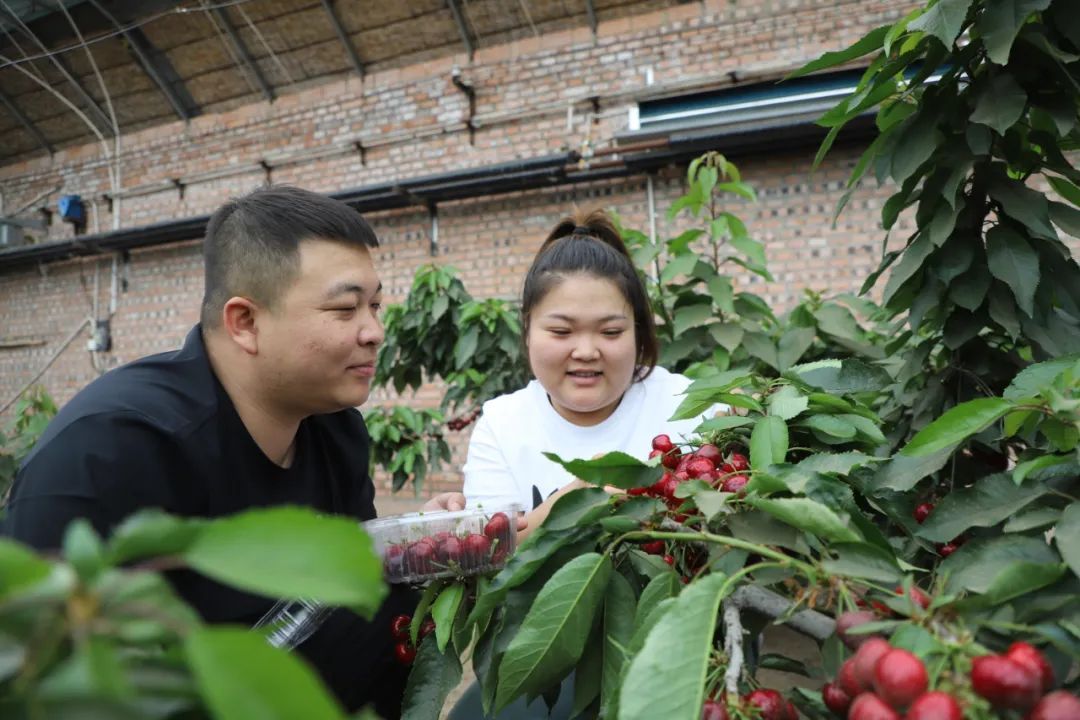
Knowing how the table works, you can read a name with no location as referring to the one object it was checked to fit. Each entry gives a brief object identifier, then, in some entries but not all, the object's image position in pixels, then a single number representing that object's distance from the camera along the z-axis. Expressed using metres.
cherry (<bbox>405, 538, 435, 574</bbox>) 0.90
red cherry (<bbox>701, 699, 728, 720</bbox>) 0.50
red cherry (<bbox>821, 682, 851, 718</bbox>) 0.51
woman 1.67
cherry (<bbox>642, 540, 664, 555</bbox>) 0.75
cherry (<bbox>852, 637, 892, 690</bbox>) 0.46
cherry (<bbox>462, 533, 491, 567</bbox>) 0.89
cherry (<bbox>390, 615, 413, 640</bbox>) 1.10
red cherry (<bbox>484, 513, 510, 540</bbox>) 0.95
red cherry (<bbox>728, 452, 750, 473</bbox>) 0.81
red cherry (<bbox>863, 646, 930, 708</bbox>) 0.42
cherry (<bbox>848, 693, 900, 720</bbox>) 0.42
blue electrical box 7.65
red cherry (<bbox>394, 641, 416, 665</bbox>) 1.06
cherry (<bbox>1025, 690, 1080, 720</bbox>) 0.42
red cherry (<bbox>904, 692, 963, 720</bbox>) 0.40
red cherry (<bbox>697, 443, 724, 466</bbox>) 0.85
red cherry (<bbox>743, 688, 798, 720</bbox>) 0.53
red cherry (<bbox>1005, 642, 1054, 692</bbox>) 0.43
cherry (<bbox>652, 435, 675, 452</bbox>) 0.99
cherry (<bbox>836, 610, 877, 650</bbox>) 0.52
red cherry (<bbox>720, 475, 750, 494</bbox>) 0.76
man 1.19
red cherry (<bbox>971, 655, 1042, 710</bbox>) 0.42
